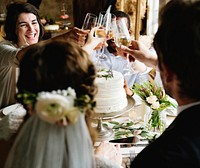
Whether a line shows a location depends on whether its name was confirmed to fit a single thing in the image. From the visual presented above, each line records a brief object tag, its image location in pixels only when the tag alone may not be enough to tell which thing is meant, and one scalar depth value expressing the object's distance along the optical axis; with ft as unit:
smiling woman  7.08
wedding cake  5.50
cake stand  5.04
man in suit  2.86
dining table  4.72
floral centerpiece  5.23
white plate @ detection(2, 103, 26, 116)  5.96
